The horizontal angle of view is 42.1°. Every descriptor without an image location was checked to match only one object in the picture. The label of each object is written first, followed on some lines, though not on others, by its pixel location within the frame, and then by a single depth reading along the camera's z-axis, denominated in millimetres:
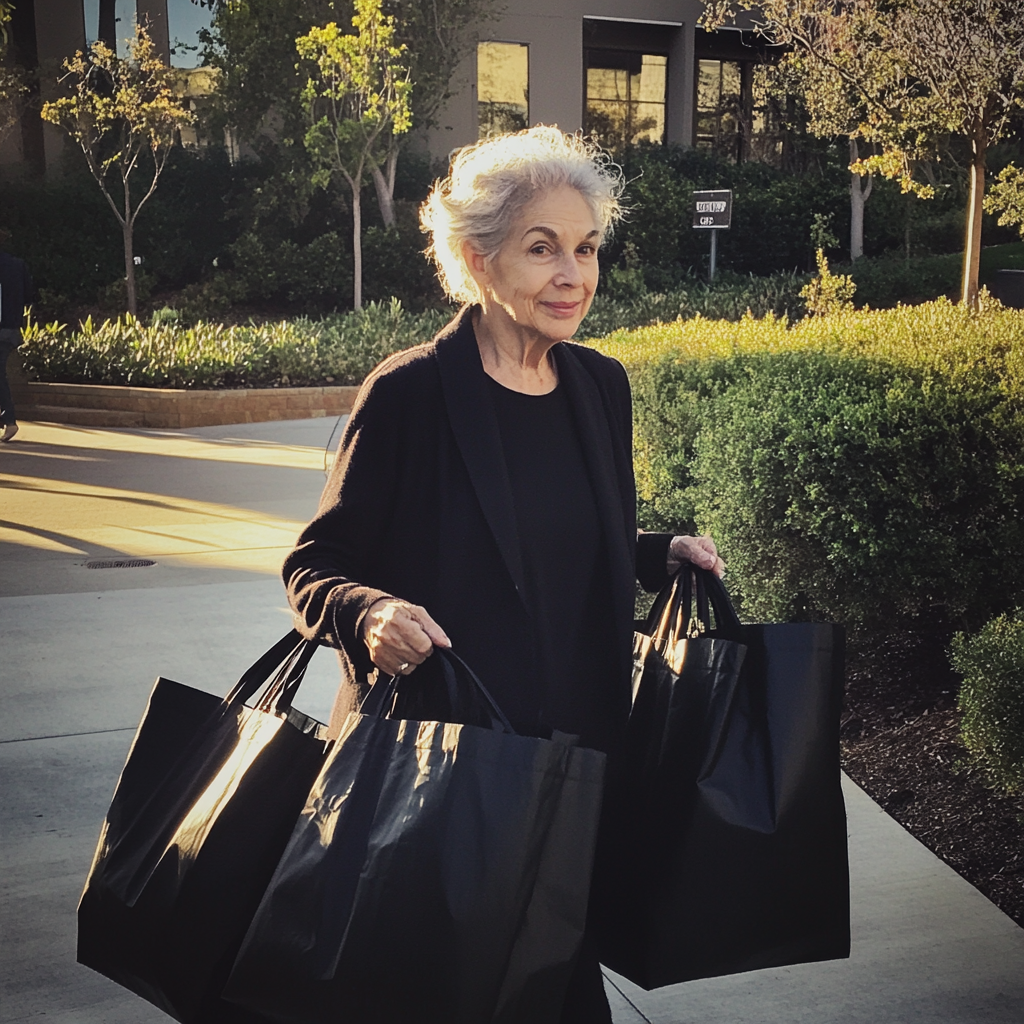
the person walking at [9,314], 12328
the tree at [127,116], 19141
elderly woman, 2246
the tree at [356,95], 18812
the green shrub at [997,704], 3148
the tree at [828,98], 13984
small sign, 16641
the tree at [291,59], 21016
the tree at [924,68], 10891
